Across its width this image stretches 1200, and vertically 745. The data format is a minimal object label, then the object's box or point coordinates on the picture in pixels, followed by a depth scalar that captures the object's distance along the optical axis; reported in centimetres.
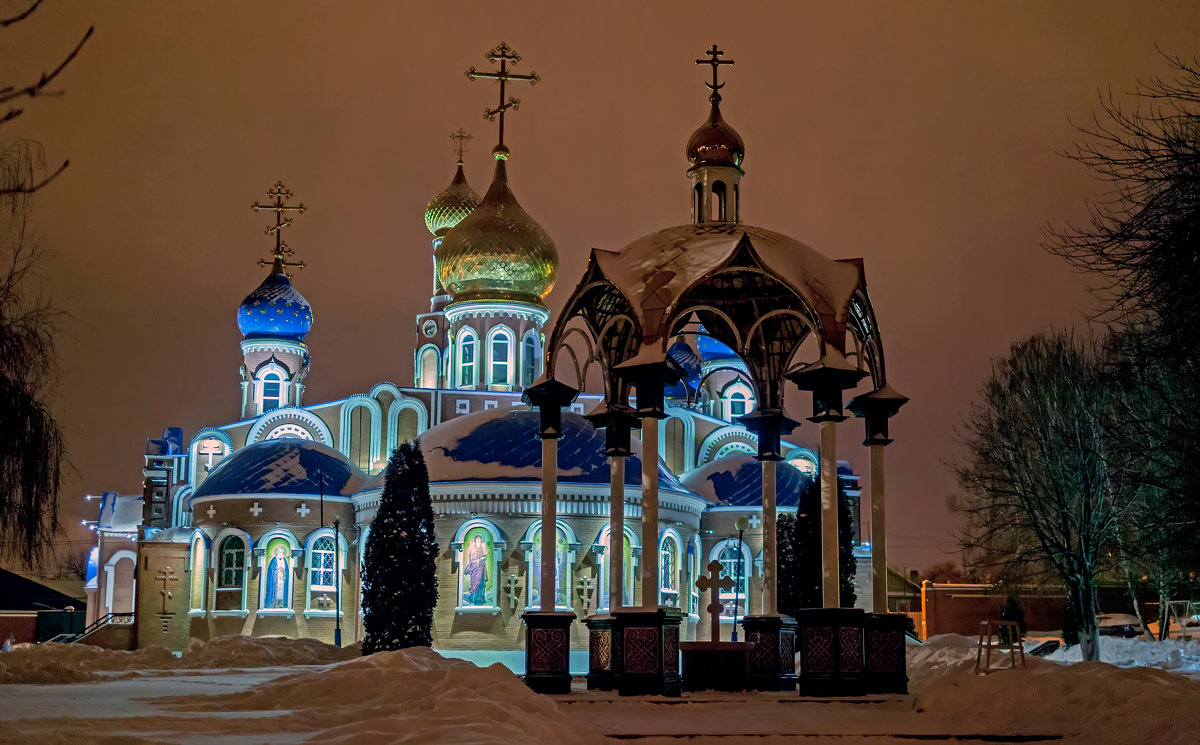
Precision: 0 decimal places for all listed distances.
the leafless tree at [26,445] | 1409
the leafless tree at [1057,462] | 2975
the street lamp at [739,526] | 3938
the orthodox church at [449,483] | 3534
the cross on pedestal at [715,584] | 1936
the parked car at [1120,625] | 4244
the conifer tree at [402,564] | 2820
